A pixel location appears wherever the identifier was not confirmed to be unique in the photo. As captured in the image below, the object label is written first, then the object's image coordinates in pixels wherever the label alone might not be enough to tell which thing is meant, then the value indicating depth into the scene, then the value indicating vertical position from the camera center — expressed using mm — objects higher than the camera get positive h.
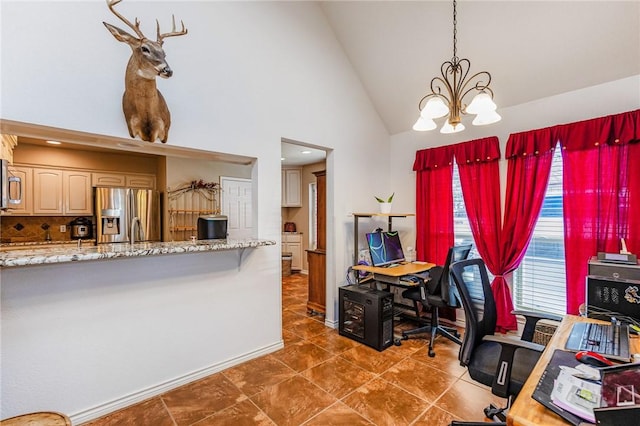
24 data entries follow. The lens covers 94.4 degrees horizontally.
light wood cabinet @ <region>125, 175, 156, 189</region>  5219 +583
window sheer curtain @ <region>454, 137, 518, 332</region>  3301 +83
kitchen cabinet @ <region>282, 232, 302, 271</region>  7230 -810
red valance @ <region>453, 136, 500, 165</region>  3365 +729
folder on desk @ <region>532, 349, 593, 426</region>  923 -637
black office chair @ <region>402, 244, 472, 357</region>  2998 -892
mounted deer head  1895 +870
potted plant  3857 +99
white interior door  5539 +159
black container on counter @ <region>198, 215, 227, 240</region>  2895 -135
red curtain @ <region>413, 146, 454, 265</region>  3793 +123
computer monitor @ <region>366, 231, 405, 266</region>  3561 -446
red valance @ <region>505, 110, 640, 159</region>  2559 +735
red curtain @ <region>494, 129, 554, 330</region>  3049 +209
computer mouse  1203 -613
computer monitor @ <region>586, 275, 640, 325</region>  1869 -576
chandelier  1822 +656
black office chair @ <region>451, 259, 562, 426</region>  1531 -760
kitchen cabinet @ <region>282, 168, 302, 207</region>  7199 +632
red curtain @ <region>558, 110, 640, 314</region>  2570 +204
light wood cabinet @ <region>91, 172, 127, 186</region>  4918 +580
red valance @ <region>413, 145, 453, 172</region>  3754 +718
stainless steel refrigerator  4727 +7
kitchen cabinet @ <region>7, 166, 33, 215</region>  4296 +367
